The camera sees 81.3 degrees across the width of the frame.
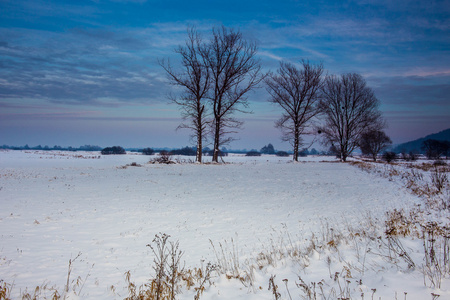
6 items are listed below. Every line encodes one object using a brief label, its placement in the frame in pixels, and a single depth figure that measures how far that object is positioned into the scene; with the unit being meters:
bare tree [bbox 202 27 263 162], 28.58
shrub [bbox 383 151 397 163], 49.50
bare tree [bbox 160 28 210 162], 27.98
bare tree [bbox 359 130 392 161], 54.16
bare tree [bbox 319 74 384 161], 41.62
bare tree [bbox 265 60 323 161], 36.03
